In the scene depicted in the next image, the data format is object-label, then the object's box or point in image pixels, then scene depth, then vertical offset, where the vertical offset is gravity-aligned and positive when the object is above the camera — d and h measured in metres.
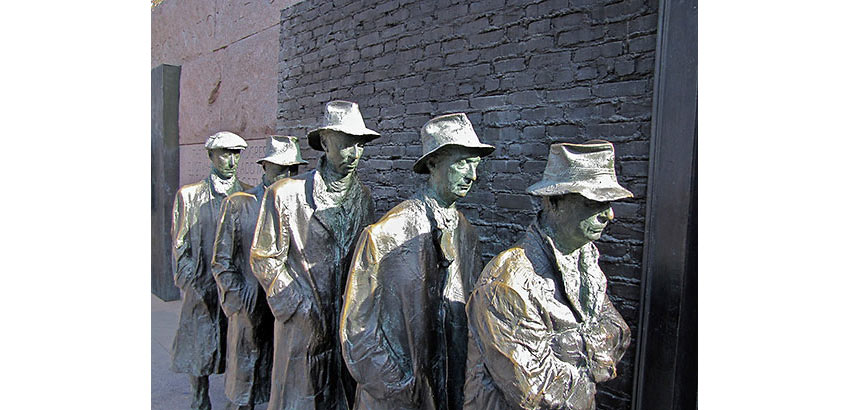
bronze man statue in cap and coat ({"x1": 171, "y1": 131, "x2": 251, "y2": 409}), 4.12 -0.55
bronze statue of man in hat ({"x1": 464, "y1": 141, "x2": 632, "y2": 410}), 1.92 -0.39
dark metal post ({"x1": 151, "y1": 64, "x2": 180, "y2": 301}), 8.05 +0.46
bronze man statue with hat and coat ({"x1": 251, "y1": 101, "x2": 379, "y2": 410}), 3.11 -0.34
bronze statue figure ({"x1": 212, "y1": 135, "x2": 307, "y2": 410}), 3.63 -0.74
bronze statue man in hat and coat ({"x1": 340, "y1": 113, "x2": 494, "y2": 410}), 2.47 -0.43
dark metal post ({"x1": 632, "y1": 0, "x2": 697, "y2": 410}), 2.80 -0.15
